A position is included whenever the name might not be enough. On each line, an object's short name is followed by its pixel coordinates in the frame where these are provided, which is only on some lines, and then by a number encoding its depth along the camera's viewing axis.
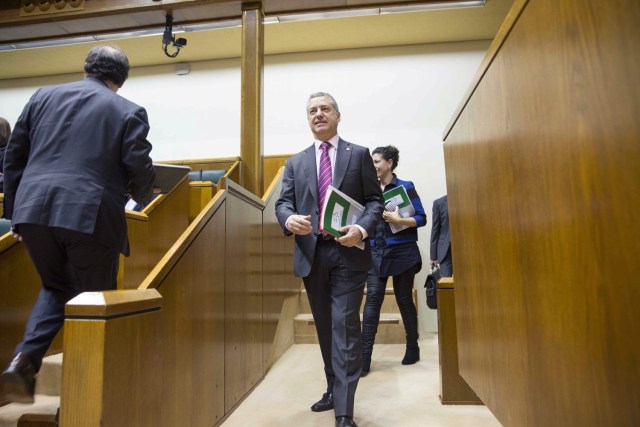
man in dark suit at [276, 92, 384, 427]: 1.85
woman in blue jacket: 2.78
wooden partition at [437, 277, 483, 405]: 2.14
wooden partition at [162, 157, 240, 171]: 4.50
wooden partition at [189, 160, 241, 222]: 2.81
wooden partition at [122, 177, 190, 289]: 2.26
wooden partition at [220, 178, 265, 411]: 2.13
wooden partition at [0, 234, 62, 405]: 2.10
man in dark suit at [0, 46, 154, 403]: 1.44
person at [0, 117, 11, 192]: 2.68
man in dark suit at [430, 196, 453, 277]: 3.38
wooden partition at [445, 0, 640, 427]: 0.55
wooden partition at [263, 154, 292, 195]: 4.88
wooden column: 3.47
